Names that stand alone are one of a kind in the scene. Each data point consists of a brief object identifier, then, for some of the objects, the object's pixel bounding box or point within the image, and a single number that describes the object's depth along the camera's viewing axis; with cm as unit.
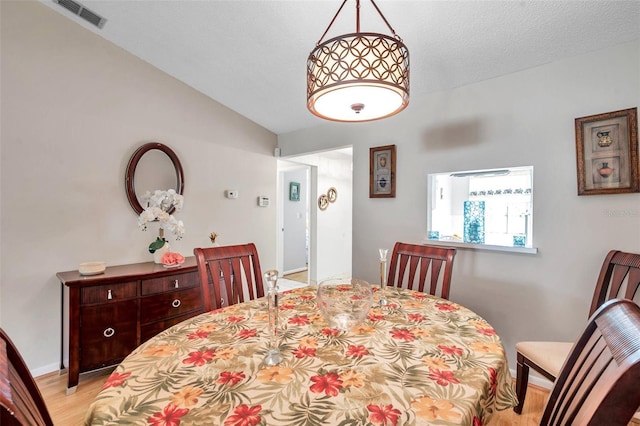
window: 234
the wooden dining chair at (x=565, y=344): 156
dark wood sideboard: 206
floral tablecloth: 70
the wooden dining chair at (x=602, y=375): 50
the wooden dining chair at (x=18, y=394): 43
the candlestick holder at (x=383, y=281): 155
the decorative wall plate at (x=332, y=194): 494
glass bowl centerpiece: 121
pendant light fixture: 108
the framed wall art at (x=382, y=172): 290
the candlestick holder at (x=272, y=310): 95
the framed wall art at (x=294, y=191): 566
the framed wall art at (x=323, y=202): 475
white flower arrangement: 254
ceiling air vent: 213
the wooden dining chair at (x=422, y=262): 178
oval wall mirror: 268
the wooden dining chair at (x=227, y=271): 160
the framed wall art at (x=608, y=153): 181
